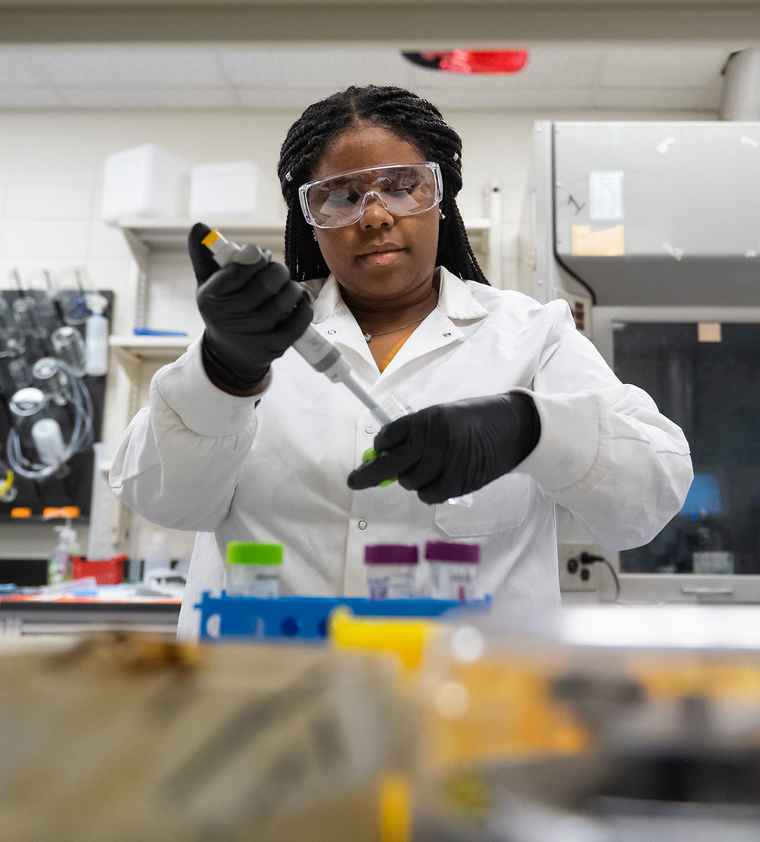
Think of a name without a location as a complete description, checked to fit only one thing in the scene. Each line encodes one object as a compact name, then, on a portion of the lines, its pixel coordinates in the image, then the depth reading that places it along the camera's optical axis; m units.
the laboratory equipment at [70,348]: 3.32
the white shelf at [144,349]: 3.08
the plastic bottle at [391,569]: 0.64
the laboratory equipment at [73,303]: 3.39
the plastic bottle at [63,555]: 3.04
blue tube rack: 0.54
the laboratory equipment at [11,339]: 3.32
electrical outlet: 2.27
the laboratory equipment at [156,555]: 3.04
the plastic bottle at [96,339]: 3.35
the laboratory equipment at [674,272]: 2.27
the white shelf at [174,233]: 3.17
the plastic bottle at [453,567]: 0.64
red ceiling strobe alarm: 1.41
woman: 0.81
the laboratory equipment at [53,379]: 3.31
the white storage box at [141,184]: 3.24
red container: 2.98
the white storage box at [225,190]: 3.20
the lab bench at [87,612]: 2.26
